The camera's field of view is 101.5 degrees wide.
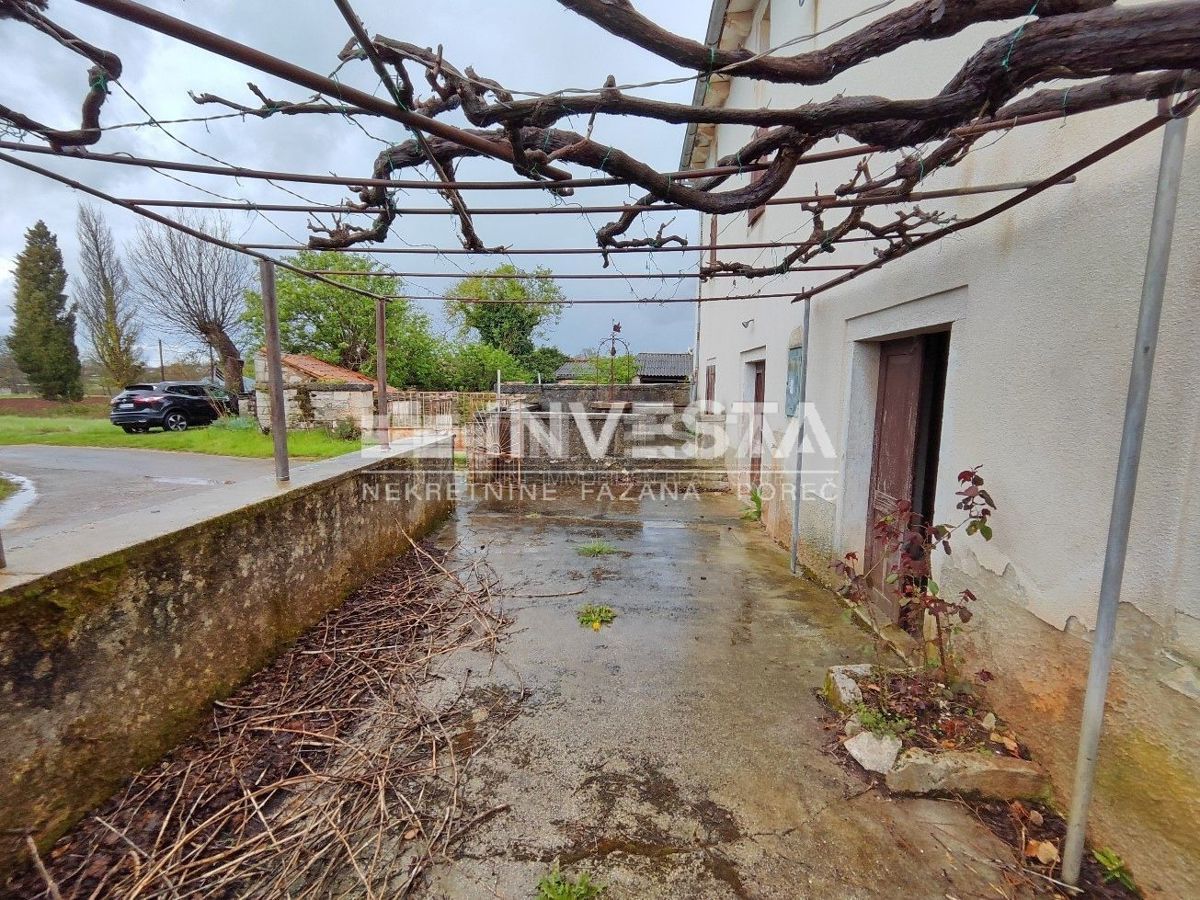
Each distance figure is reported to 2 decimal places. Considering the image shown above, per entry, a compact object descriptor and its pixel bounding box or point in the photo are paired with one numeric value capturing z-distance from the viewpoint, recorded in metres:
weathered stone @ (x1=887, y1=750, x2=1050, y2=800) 2.12
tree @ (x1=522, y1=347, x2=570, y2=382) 29.11
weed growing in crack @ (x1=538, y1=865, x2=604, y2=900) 1.68
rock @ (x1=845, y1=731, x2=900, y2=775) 2.22
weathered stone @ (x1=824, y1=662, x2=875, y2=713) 2.57
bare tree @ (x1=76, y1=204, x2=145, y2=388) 22.08
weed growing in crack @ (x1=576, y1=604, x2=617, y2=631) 3.75
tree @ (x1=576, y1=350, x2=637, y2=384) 20.52
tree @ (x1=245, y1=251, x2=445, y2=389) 18.34
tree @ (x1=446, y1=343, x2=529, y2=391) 21.69
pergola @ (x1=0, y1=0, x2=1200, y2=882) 1.12
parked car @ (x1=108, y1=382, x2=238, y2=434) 14.45
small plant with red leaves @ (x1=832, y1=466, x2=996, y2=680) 2.36
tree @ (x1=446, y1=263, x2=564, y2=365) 27.91
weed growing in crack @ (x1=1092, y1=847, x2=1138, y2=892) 1.74
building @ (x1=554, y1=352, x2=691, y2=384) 22.91
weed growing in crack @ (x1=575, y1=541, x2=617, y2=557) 5.41
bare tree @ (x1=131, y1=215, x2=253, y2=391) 18.62
